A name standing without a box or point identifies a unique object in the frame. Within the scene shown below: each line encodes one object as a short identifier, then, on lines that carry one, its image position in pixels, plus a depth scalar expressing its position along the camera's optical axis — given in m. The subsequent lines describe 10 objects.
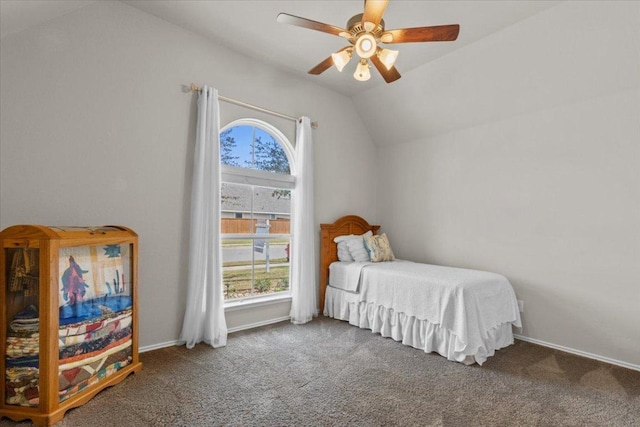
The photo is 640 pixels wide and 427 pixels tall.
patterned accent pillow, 3.97
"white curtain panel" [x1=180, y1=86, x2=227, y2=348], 2.98
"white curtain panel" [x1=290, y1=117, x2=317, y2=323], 3.76
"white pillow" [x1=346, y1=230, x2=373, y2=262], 4.01
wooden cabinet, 1.84
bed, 2.74
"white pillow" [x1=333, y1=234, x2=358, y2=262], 4.12
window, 3.50
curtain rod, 3.08
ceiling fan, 2.02
